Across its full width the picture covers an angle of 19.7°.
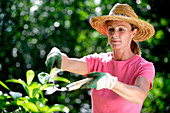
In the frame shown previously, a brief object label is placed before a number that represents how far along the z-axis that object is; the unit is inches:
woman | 104.1
